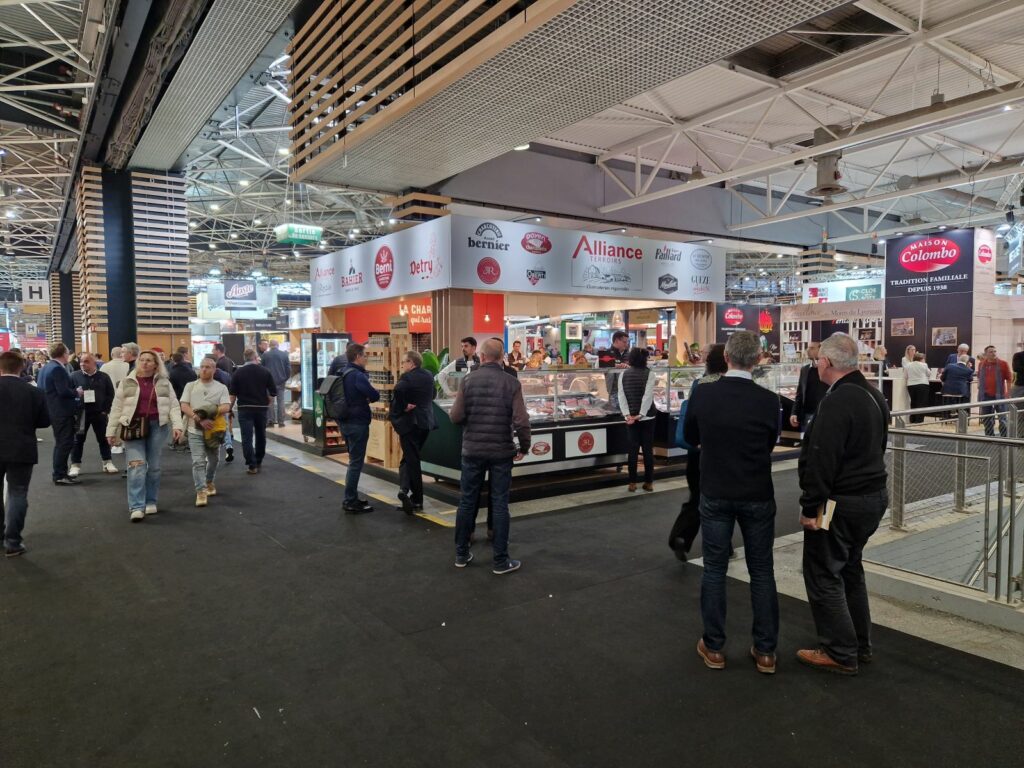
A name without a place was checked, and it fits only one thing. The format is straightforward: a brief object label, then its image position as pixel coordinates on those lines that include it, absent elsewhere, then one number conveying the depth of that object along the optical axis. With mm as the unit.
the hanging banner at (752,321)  14672
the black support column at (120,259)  10773
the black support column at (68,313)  20922
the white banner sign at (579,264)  9375
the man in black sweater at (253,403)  7621
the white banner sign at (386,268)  9266
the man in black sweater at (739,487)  2844
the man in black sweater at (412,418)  5484
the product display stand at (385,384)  7512
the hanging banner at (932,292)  12656
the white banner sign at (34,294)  24672
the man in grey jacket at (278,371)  11203
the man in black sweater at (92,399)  7504
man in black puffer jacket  4223
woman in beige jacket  5453
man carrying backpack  5801
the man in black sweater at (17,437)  4504
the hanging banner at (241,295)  25953
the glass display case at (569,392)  6539
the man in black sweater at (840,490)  2779
